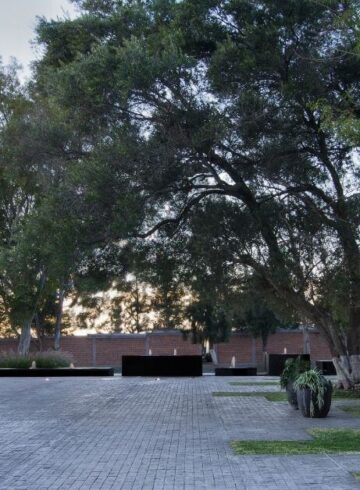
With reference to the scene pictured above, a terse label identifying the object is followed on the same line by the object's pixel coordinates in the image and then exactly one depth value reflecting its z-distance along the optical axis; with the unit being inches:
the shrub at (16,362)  1328.7
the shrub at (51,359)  1337.4
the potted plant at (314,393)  578.9
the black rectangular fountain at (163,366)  1253.7
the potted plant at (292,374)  644.1
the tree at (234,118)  650.8
